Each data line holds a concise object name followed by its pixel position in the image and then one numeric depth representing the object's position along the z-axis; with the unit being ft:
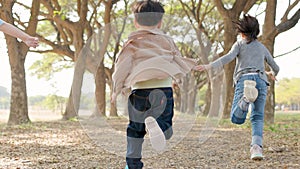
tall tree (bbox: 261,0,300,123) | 37.68
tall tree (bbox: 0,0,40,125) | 38.68
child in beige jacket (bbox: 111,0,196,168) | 11.26
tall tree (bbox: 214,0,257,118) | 45.27
